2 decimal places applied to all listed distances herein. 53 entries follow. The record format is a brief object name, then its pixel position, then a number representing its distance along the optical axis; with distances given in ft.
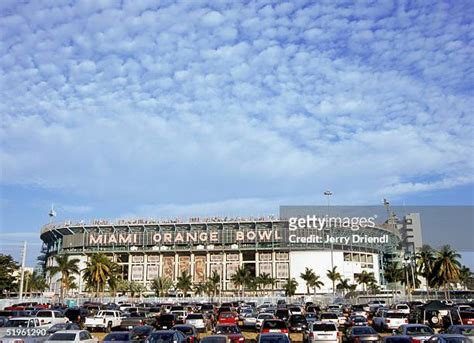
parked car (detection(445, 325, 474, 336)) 81.66
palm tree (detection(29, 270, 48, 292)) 489.26
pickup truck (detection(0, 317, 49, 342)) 83.62
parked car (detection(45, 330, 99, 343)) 80.10
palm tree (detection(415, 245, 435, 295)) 302.45
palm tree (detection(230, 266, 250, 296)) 444.96
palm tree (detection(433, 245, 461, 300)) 280.10
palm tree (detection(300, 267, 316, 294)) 444.55
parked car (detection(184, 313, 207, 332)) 129.29
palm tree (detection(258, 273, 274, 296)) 450.50
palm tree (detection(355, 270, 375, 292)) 472.03
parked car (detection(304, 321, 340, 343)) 87.97
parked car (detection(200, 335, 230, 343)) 71.03
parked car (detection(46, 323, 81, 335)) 95.74
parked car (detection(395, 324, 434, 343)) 84.53
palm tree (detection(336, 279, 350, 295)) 436.76
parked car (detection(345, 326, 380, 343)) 87.10
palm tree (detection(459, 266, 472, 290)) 431.55
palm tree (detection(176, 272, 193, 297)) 452.35
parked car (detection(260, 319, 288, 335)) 98.83
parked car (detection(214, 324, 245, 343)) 89.86
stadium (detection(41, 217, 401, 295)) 484.74
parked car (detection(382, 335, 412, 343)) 72.21
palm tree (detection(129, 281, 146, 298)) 457.27
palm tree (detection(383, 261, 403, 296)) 500.33
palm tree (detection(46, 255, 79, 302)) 316.09
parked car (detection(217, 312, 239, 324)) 143.13
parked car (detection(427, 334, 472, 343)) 65.00
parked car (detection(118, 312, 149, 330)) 130.41
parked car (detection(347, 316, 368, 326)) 125.07
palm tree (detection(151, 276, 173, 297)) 448.24
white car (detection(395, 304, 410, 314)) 159.53
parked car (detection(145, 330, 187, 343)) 75.87
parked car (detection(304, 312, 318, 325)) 131.03
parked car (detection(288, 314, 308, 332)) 122.01
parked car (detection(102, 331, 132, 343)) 83.30
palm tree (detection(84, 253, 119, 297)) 294.05
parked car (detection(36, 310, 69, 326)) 126.54
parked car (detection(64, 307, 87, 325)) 147.43
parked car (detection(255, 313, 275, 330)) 142.72
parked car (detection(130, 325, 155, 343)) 93.00
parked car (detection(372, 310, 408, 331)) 123.44
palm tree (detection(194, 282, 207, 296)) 455.50
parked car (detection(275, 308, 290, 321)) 141.59
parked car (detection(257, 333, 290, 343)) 69.82
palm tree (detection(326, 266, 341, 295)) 404.45
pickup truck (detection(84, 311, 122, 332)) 137.80
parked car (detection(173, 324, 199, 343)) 90.58
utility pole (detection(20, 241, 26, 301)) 220.27
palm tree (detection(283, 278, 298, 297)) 437.17
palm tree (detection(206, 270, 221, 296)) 447.01
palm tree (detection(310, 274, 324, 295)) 444.55
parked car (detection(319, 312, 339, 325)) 128.77
